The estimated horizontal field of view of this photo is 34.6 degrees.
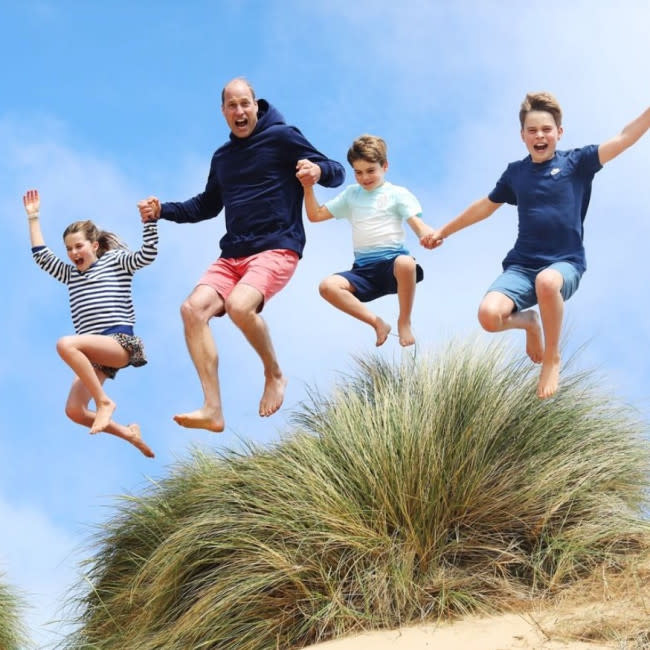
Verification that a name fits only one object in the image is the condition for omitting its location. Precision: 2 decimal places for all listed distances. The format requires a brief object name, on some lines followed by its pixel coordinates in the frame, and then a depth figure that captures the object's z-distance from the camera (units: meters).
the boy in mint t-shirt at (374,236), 7.60
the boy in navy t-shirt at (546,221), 6.67
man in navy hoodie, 7.32
